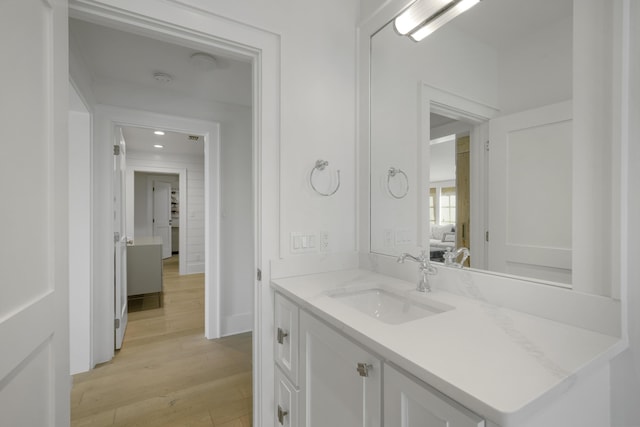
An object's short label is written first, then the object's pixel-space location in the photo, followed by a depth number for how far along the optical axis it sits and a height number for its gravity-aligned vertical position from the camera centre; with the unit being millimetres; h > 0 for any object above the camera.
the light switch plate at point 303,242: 1504 -163
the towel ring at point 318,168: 1564 +241
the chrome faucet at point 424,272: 1228 -255
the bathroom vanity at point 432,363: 574 -354
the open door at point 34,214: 678 -7
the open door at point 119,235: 2398 -199
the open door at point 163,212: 7465 -5
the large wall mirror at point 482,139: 954 +304
